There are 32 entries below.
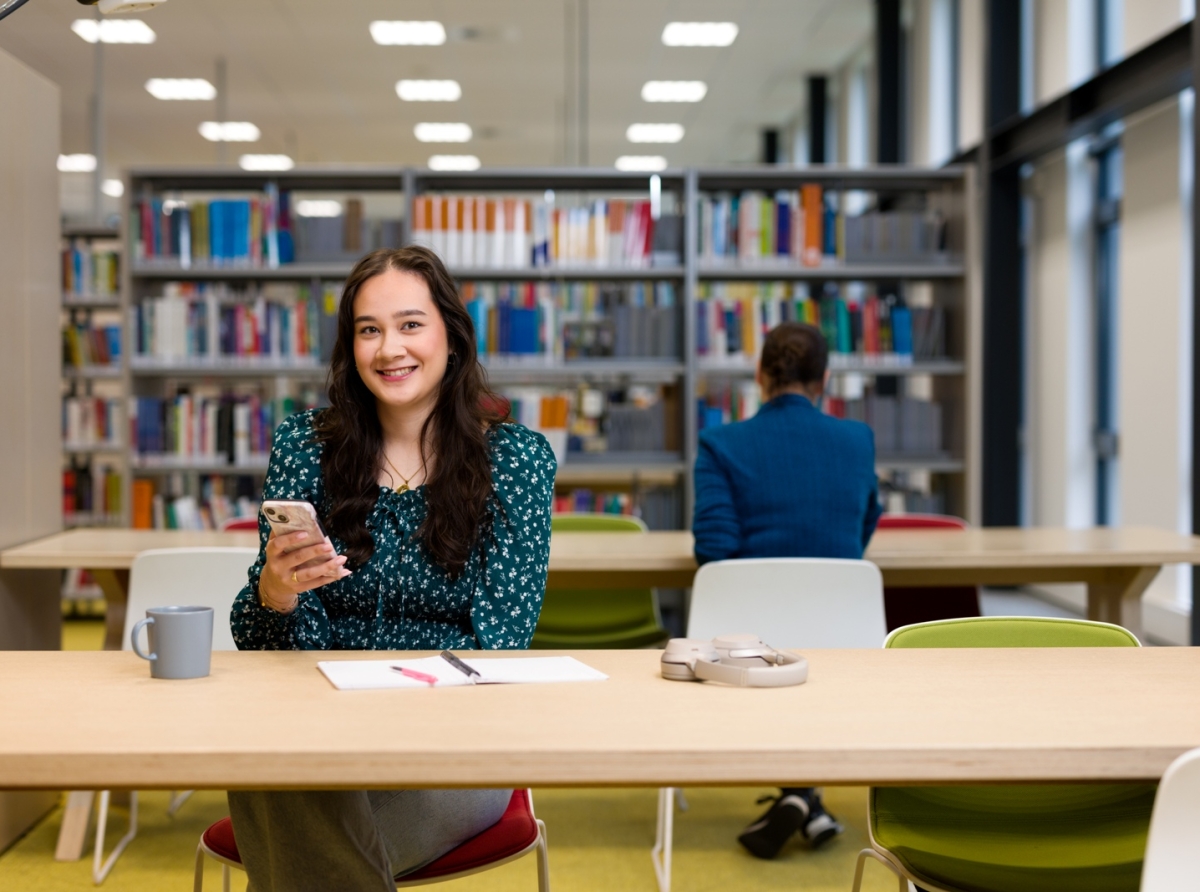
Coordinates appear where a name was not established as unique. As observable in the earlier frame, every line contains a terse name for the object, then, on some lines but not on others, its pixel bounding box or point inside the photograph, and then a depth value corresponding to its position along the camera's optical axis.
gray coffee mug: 1.56
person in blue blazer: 2.90
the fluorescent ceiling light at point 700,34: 8.18
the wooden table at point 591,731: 1.21
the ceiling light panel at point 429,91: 9.60
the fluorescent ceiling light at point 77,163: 11.85
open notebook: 1.52
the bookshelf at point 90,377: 6.69
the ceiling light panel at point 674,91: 9.73
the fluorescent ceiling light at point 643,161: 12.62
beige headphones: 1.53
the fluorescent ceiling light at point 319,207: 14.16
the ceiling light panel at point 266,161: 12.28
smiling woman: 1.75
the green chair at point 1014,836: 1.70
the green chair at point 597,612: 3.57
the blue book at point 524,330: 5.05
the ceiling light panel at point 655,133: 11.30
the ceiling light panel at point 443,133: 11.23
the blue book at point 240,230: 5.00
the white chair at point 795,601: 2.53
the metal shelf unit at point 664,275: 5.04
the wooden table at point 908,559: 3.04
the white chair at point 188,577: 2.54
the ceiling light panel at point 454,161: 12.54
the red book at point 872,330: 5.17
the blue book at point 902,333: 5.18
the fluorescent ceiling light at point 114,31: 7.95
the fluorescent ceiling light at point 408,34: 8.04
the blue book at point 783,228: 5.11
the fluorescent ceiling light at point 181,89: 9.42
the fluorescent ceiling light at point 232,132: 10.85
